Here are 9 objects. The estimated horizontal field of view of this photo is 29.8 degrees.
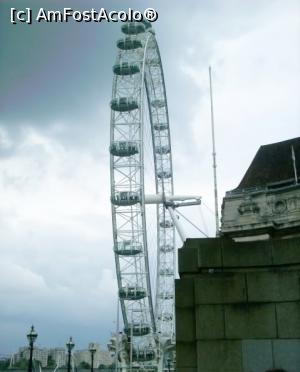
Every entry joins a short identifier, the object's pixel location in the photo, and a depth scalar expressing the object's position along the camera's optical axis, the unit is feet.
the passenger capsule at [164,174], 154.51
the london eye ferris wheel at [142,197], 128.67
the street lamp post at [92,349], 112.23
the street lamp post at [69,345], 101.65
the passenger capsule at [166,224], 153.10
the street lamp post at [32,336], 69.36
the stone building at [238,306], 27.91
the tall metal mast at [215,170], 86.12
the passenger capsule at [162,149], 154.61
